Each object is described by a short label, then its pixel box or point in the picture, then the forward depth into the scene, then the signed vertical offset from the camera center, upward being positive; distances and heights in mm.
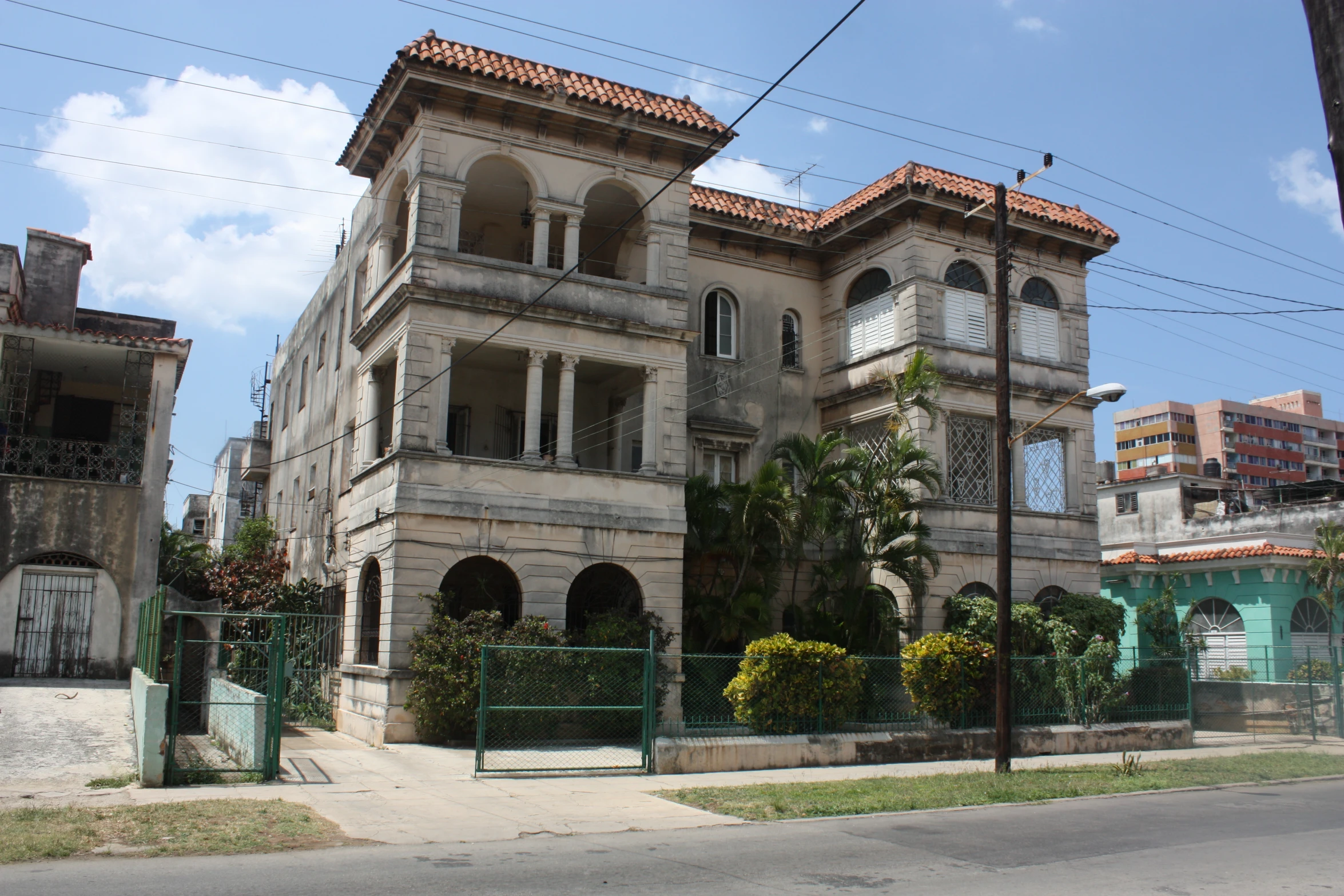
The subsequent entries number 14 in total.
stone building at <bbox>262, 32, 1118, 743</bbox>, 20500 +5807
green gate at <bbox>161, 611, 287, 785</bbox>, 13391 -1433
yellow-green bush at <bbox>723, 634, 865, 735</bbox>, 17312 -1137
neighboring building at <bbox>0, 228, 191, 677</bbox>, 20953 +1823
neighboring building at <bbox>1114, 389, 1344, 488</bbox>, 99625 +17761
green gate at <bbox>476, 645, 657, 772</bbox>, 15852 -1534
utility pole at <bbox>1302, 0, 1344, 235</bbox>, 3652 +1985
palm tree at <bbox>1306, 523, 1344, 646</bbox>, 27969 +1551
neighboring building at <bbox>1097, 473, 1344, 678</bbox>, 28156 +1075
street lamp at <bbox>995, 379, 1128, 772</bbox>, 16766 -334
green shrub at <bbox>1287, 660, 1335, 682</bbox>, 26266 -1043
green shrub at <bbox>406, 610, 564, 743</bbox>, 18062 -1024
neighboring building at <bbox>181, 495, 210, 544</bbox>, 65250 +5263
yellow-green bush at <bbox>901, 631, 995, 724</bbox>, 18969 -1000
